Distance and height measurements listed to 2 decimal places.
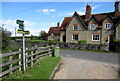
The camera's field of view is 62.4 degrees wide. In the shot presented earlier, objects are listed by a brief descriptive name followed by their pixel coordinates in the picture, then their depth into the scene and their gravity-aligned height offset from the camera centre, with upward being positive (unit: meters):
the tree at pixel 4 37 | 11.06 +0.31
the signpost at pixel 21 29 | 5.51 +0.60
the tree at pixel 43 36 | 47.92 +1.91
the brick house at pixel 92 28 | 24.00 +3.00
